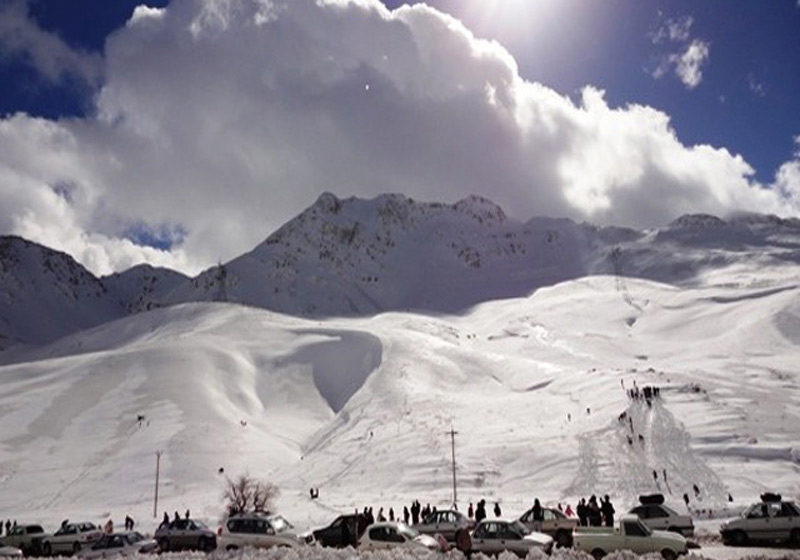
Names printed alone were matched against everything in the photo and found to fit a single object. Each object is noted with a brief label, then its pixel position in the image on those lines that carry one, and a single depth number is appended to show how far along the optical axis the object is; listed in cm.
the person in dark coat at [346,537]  3012
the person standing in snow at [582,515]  3644
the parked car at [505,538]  2661
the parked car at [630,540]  2516
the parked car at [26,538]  3822
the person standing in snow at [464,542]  2170
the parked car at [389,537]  2783
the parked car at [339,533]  3019
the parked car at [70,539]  3733
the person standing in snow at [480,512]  4127
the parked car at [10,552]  3095
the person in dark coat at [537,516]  3306
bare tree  6321
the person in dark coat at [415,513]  4296
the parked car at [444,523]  3353
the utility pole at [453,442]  7381
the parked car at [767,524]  2894
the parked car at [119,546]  3234
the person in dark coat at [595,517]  3416
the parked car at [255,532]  2989
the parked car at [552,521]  3281
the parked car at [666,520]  3148
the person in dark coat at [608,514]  3547
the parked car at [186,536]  3416
